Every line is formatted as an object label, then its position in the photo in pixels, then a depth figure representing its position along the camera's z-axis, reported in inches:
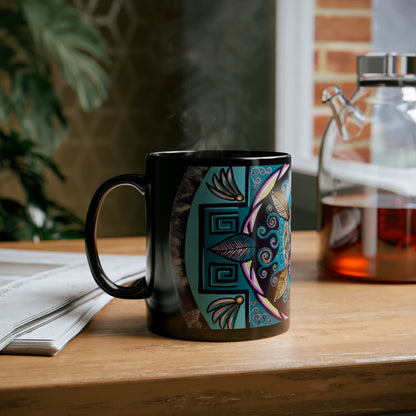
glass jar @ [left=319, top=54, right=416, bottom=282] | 26.8
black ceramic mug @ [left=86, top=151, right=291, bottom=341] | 19.1
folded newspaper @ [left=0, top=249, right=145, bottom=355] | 18.6
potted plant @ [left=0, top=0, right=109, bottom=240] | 53.8
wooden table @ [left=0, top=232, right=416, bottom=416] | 16.4
